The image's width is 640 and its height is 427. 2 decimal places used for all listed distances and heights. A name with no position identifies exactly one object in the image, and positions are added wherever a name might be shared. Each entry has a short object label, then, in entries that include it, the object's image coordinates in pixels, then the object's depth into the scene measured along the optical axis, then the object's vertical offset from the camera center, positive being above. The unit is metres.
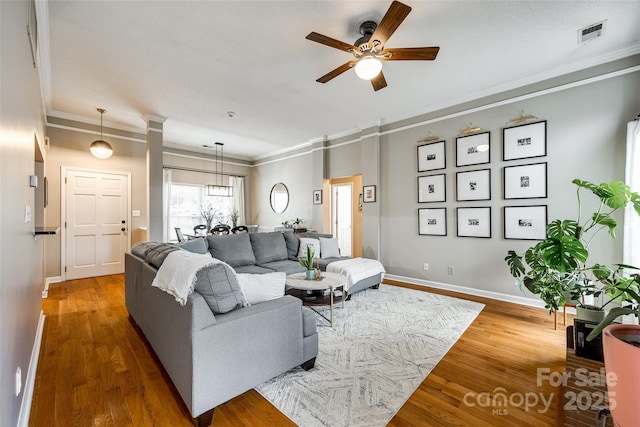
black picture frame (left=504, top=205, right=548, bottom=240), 3.47 -0.13
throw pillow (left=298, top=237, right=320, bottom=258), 4.54 -0.55
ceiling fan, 2.18 +1.42
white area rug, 1.74 -1.24
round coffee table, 2.83 -0.77
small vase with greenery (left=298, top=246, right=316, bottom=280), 3.04 -0.63
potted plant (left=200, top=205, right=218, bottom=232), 7.08 -0.01
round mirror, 7.33 +0.43
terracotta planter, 0.90 -0.57
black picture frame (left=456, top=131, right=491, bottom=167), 3.92 +0.94
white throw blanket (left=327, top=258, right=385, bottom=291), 3.70 -0.79
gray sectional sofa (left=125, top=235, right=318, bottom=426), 1.57 -0.82
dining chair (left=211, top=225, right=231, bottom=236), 6.48 -0.39
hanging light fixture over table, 7.00 +0.68
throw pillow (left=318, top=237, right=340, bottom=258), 4.54 -0.59
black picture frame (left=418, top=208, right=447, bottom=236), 4.38 -0.15
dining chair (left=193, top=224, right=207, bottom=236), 6.62 -0.40
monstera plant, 2.22 -0.40
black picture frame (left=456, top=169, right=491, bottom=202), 3.92 +0.41
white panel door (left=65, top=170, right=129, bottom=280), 4.89 -0.17
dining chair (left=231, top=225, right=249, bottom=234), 6.67 -0.39
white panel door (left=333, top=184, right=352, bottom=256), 6.49 +0.02
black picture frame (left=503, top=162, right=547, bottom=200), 3.47 +0.41
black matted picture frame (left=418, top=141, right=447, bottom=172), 4.37 +0.93
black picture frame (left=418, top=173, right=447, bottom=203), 4.38 +0.40
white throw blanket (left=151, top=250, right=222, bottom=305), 1.64 -0.39
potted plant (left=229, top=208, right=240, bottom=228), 7.65 -0.07
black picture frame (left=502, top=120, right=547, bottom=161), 3.48 +0.94
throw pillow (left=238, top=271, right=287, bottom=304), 1.90 -0.52
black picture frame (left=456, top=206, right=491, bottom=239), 3.92 -0.14
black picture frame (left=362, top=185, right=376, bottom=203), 5.19 +0.38
